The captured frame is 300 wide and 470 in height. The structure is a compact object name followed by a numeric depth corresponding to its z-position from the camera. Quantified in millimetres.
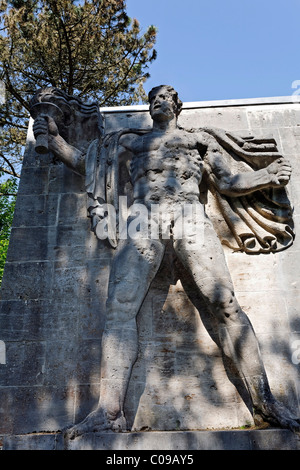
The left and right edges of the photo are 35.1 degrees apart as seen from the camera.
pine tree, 13375
